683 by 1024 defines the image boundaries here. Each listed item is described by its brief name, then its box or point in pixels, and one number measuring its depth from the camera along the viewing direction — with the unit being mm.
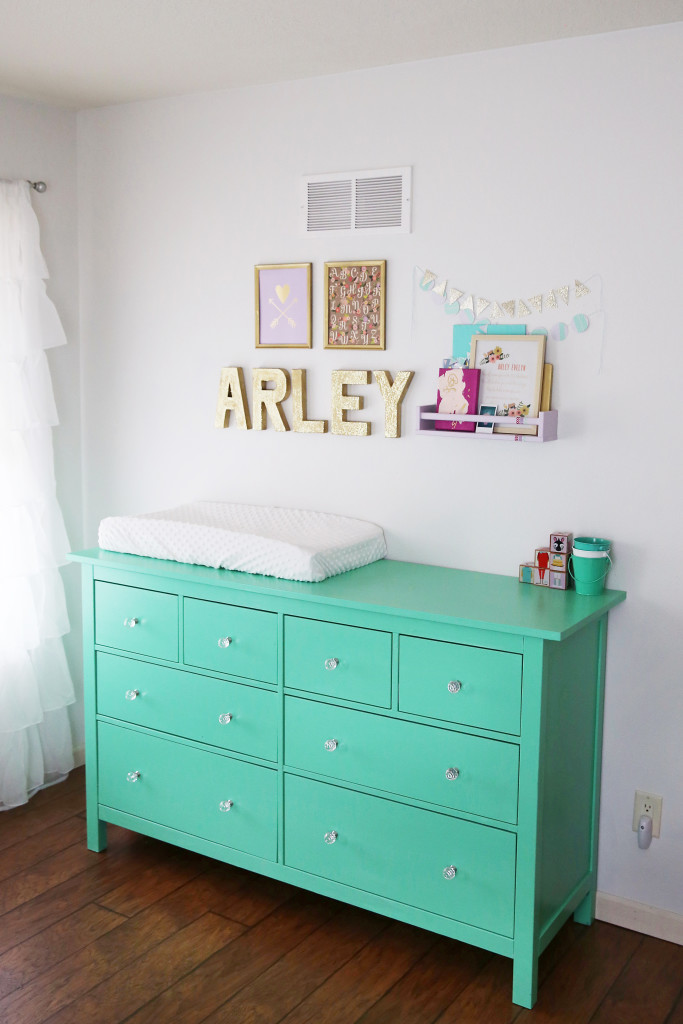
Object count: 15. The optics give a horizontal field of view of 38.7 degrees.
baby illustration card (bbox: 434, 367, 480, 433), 2568
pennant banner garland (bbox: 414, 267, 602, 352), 2463
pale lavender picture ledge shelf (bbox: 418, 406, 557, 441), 2434
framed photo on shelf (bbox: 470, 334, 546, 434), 2504
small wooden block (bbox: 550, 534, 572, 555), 2486
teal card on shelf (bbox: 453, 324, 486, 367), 2619
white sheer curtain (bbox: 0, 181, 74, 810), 3098
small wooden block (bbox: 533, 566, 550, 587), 2516
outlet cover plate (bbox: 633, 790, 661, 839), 2510
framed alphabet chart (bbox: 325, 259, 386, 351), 2766
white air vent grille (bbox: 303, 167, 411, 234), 2701
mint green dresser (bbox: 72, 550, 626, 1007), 2219
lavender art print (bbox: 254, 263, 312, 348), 2902
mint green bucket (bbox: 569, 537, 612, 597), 2422
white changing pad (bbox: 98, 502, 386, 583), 2561
